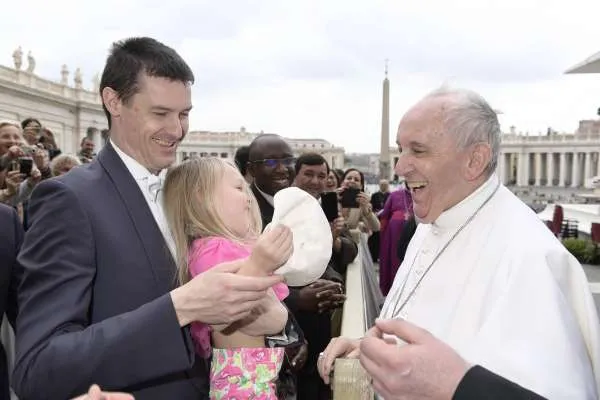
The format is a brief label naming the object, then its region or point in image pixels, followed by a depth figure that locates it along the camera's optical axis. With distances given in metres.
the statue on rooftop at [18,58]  37.60
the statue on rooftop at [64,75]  45.66
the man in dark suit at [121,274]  1.37
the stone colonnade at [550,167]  90.00
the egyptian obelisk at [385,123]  36.88
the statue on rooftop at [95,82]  48.52
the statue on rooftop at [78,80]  47.19
